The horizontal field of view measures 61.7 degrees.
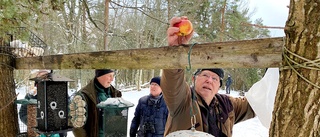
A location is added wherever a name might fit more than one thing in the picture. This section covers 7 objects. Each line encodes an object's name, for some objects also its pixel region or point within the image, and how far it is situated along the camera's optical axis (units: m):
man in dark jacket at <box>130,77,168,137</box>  3.35
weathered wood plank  0.93
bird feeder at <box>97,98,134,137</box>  2.14
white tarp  1.36
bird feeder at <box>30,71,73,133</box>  2.17
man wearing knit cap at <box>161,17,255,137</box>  1.43
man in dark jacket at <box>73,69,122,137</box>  2.86
